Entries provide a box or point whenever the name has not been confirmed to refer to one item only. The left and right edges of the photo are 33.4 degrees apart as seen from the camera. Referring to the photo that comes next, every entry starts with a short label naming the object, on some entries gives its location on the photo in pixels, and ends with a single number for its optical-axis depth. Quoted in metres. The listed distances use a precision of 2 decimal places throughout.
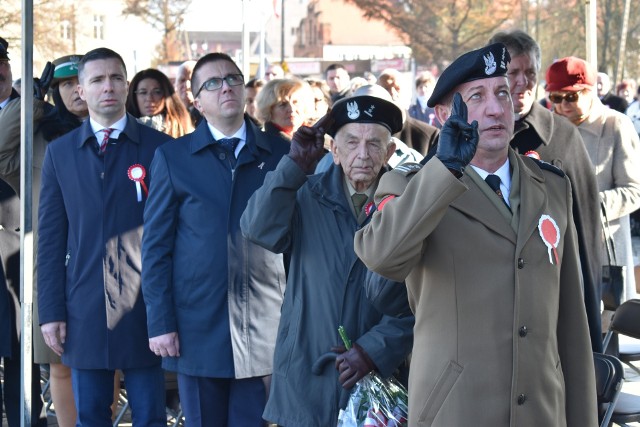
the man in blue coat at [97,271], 4.93
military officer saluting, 2.88
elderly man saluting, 3.75
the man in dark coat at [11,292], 5.88
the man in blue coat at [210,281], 4.52
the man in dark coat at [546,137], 4.22
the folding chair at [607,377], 4.02
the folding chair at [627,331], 4.61
